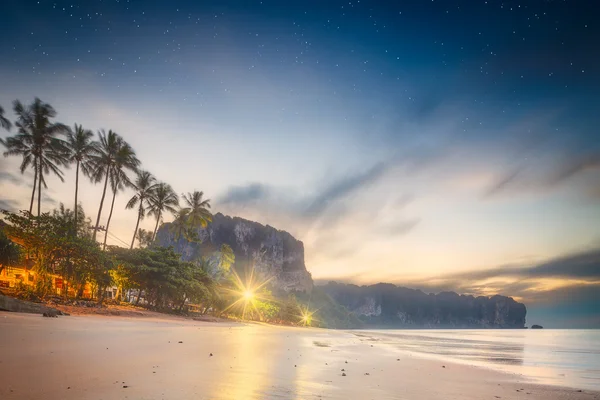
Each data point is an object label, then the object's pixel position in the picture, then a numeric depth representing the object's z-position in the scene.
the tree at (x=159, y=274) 35.62
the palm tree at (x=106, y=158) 45.31
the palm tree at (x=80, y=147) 43.72
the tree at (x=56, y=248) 24.34
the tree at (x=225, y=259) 74.32
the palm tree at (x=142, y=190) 54.62
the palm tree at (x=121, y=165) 46.50
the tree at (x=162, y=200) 57.93
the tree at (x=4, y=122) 36.31
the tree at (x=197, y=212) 69.12
